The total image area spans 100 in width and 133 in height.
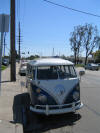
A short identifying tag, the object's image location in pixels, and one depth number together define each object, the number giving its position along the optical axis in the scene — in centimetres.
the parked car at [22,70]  2172
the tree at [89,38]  6397
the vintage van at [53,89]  538
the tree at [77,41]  6500
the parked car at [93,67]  3734
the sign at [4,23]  573
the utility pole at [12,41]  1461
